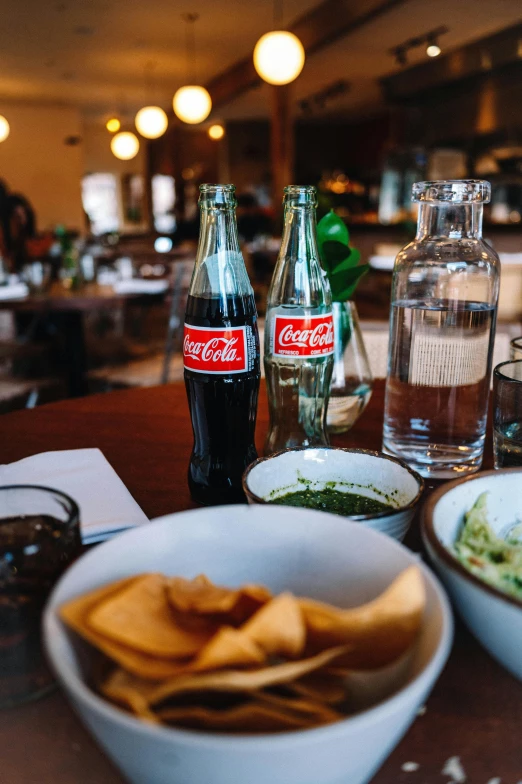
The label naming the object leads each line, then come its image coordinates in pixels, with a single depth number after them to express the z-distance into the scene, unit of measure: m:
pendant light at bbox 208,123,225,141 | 9.43
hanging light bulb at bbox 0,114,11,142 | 6.75
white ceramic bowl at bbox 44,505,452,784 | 0.29
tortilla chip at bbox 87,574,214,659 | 0.36
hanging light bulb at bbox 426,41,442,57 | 5.78
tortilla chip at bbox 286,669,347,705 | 0.36
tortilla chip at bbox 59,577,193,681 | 0.35
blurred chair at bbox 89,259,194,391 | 2.85
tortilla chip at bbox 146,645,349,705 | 0.32
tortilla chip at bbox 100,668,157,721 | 0.32
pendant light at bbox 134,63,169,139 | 5.55
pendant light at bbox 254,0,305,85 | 3.67
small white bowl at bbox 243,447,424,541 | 0.61
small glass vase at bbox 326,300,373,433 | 0.95
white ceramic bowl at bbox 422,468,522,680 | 0.39
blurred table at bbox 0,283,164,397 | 2.82
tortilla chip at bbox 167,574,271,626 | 0.39
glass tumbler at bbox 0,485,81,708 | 0.46
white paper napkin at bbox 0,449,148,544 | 0.65
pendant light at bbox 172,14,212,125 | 4.74
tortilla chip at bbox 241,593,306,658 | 0.36
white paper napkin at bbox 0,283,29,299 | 2.99
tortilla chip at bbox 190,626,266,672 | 0.34
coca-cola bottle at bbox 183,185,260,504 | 0.73
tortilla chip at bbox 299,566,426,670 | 0.37
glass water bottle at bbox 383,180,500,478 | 0.81
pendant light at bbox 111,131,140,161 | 7.36
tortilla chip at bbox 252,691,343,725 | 0.34
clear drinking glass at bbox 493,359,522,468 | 0.73
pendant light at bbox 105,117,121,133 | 7.89
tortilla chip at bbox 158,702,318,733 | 0.33
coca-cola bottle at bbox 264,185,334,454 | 0.76
